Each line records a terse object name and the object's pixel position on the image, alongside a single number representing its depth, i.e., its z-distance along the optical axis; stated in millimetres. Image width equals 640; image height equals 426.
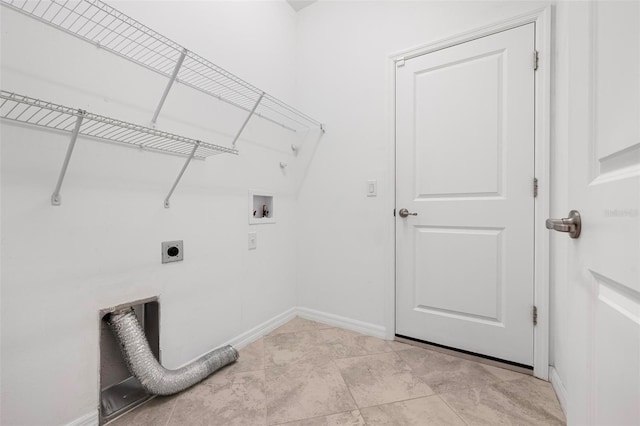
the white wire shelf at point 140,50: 1029
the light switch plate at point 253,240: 1898
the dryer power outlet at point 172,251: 1402
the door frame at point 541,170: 1445
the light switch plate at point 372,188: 1972
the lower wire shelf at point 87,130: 924
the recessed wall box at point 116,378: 1188
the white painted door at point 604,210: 405
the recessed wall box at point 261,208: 1911
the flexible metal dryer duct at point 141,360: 1199
